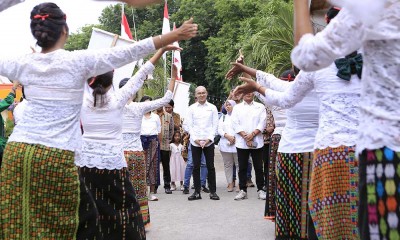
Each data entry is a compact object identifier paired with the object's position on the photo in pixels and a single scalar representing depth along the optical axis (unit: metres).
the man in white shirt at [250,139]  10.83
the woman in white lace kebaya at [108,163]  5.41
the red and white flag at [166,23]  22.50
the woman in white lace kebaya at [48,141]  3.88
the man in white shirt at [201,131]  11.24
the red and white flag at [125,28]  16.56
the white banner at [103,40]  7.63
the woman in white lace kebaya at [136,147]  7.35
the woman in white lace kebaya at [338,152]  4.15
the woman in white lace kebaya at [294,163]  5.43
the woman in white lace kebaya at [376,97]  2.43
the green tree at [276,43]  19.77
